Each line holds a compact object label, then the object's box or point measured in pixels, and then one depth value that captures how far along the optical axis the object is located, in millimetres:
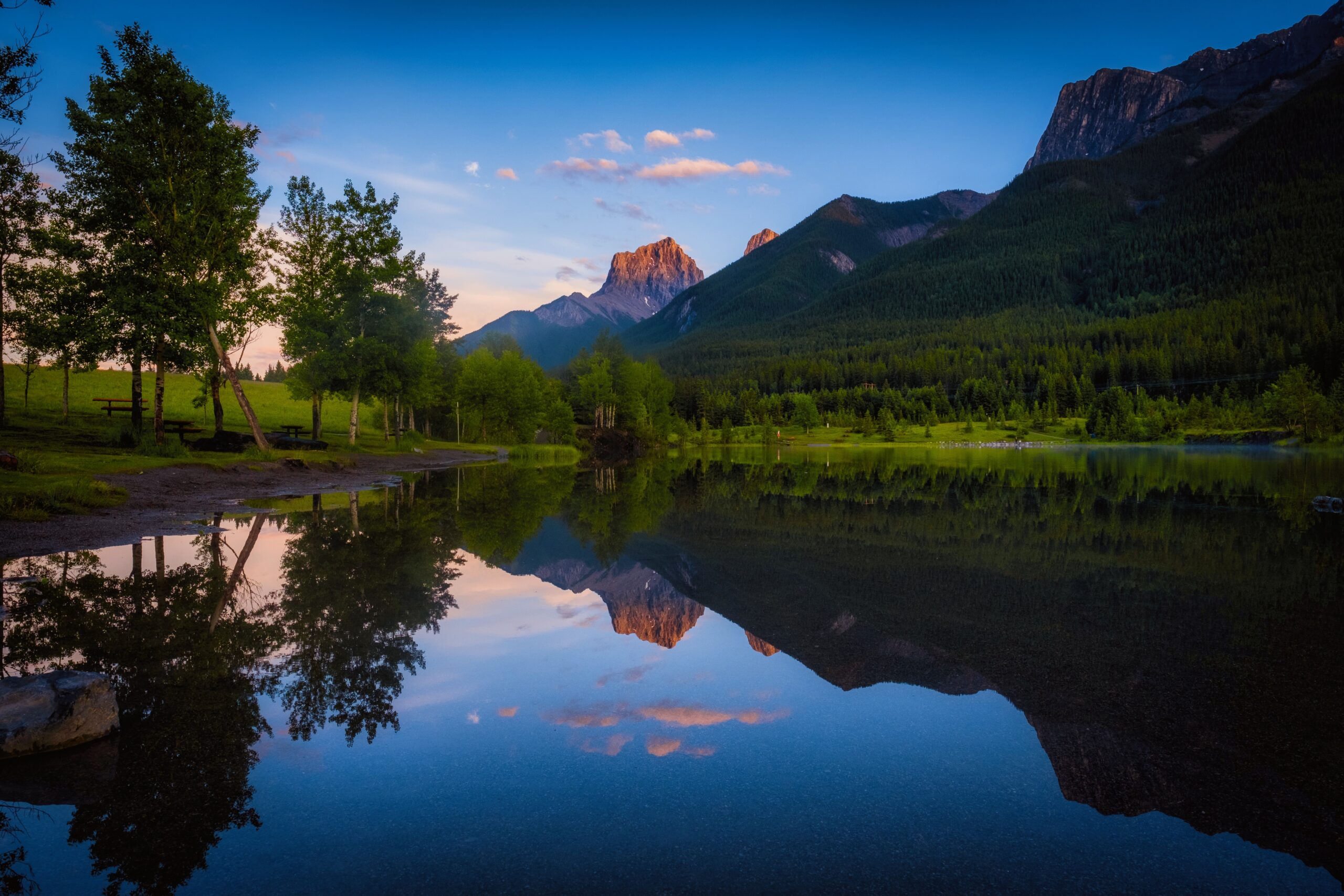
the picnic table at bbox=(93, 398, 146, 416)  49803
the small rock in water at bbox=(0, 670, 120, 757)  5891
